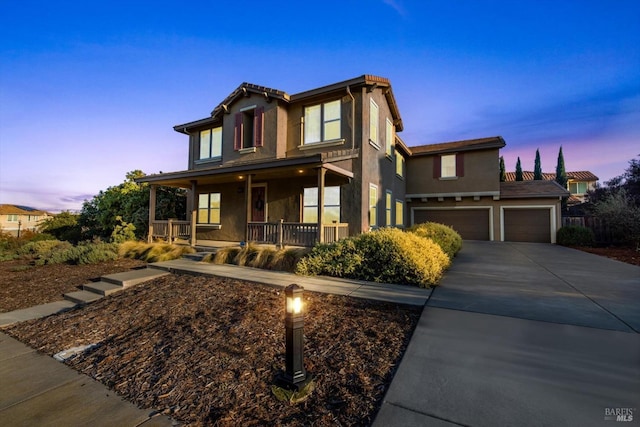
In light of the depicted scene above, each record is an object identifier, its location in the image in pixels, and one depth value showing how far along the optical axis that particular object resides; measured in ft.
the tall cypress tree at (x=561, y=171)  100.94
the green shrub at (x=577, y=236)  45.37
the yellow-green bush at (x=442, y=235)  29.84
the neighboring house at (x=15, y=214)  129.95
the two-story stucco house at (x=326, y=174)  32.60
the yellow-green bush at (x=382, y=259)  19.27
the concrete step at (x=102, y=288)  20.12
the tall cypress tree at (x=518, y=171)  97.30
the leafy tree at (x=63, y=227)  51.75
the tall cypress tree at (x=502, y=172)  90.28
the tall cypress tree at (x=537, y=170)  104.12
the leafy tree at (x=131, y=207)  48.42
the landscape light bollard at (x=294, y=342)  8.05
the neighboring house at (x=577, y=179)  104.51
